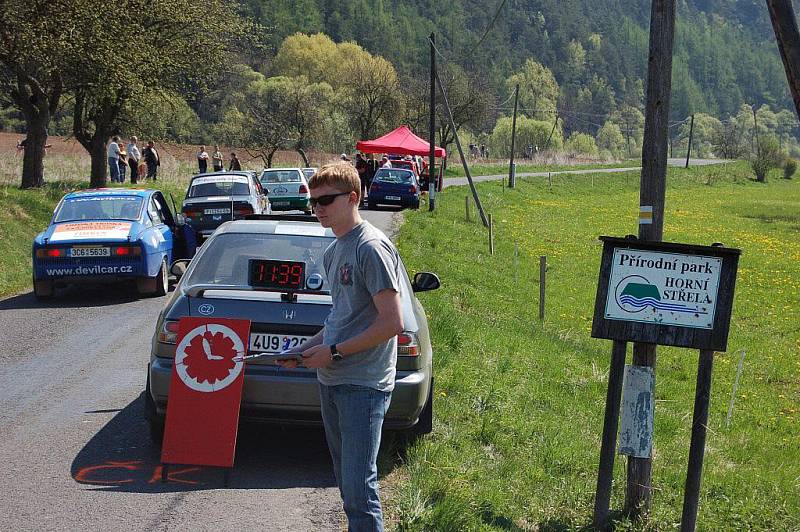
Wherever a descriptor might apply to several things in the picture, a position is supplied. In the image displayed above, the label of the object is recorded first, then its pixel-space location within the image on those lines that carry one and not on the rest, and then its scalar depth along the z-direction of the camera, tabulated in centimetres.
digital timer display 670
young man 399
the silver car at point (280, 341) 618
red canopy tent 4459
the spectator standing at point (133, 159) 3372
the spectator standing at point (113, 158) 3284
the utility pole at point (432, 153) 3345
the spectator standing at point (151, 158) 3612
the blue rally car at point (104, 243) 1374
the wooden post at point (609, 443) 548
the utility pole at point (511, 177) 5353
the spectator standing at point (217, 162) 3944
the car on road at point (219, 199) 2083
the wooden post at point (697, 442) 534
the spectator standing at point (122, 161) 3309
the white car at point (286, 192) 3112
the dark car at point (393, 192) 3559
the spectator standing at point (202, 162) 3888
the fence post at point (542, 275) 1536
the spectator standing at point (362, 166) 3969
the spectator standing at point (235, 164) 3897
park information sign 529
